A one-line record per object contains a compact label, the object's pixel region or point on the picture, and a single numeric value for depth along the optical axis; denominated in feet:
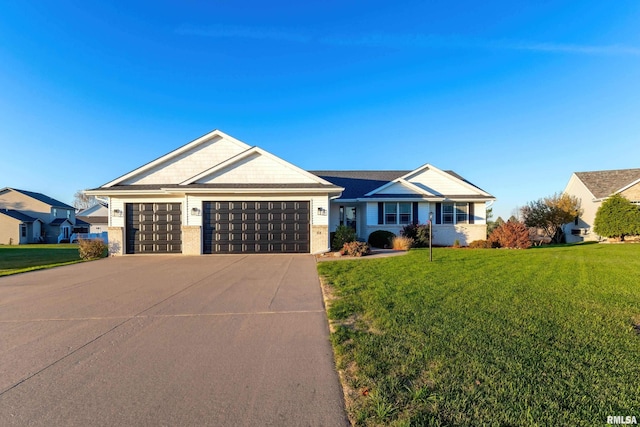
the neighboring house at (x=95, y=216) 132.26
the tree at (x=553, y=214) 86.89
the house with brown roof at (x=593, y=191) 76.59
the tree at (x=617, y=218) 71.36
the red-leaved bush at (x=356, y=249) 42.52
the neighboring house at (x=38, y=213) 117.50
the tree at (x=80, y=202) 196.57
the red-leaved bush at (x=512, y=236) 55.01
